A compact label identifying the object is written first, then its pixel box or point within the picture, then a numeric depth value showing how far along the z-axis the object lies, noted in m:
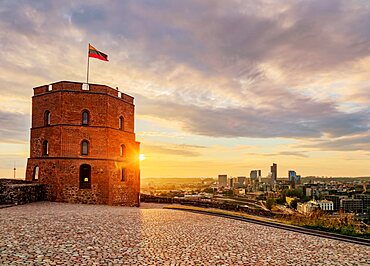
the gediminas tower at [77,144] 23.81
